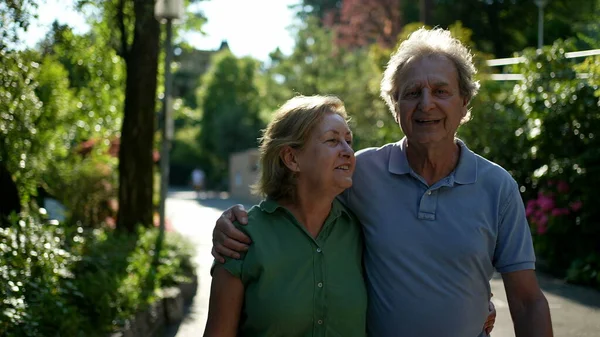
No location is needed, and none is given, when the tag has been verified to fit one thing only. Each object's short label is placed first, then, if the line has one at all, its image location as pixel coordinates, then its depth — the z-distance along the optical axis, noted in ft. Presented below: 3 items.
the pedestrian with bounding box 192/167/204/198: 153.28
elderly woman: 9.66
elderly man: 10.16
